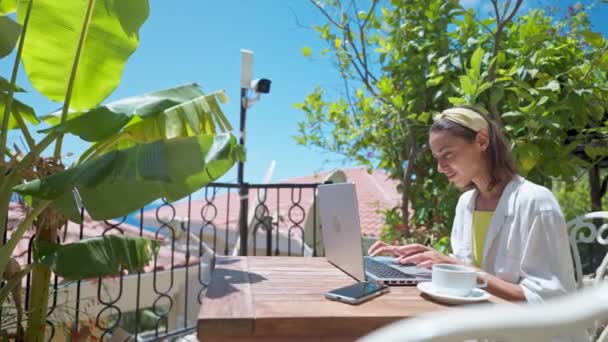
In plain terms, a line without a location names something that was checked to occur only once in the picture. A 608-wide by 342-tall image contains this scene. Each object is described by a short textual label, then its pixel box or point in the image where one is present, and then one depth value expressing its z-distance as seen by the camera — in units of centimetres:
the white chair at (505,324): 33
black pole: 380
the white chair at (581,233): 176
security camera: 507
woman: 133
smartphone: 109
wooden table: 96
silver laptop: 132
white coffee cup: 108
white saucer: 107
